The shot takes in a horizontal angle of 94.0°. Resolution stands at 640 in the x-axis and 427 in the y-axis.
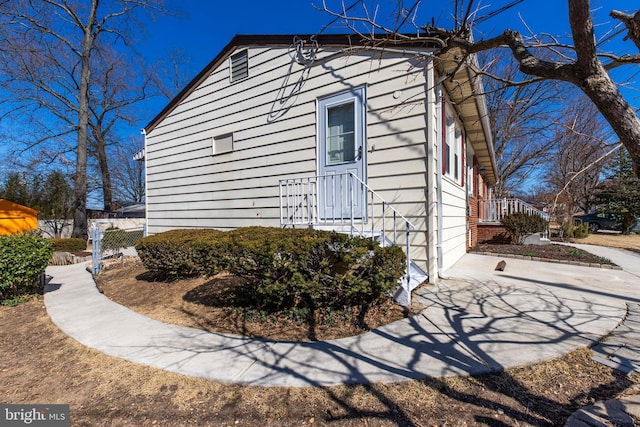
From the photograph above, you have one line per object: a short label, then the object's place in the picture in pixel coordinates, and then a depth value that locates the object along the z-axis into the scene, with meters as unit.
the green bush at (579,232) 13.22
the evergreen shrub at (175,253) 4.54
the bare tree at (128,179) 27.48
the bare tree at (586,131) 6.18
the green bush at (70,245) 11.13
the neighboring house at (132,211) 21.69
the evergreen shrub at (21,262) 4.79
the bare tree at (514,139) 16.11
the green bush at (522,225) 9.13
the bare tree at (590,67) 1.55
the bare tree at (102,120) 19.58
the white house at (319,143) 4.73
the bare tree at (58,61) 12.72
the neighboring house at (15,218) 7.34
